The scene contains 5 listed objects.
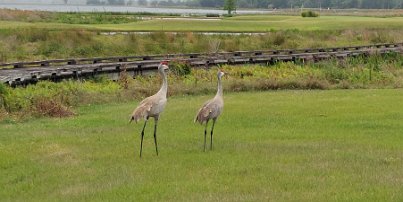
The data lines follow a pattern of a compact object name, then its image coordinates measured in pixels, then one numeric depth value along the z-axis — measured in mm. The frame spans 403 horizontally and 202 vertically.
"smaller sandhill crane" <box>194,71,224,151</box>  17656
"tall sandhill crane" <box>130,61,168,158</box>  16906
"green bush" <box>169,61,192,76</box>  44688
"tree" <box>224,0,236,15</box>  170562
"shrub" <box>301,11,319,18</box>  138500
